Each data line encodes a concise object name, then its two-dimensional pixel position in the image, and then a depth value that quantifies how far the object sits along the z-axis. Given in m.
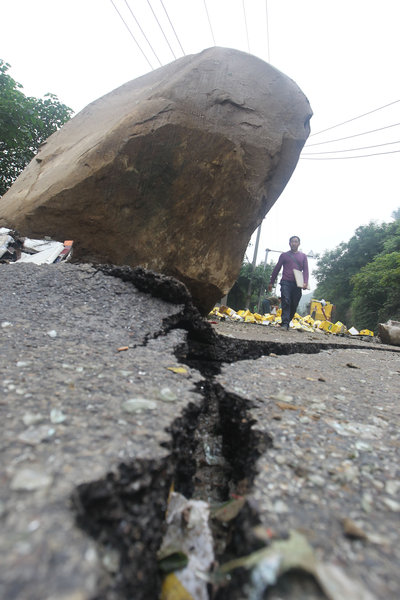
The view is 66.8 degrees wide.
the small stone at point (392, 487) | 0.59
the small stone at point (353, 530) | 0.48
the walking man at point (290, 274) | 4.25
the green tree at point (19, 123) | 6.66
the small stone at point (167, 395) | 0.83
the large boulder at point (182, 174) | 2.26
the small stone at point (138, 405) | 0.73
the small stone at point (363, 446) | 0.75
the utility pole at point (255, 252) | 15.91
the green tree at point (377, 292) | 15.73
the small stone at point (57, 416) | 0.63
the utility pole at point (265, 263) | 22.57
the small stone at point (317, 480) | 0.60
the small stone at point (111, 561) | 0.40
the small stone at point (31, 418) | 0.61
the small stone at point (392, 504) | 0.55
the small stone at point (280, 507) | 0.53
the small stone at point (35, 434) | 0.56
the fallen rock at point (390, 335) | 5.24
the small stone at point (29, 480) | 0.45
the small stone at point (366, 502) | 0.55
